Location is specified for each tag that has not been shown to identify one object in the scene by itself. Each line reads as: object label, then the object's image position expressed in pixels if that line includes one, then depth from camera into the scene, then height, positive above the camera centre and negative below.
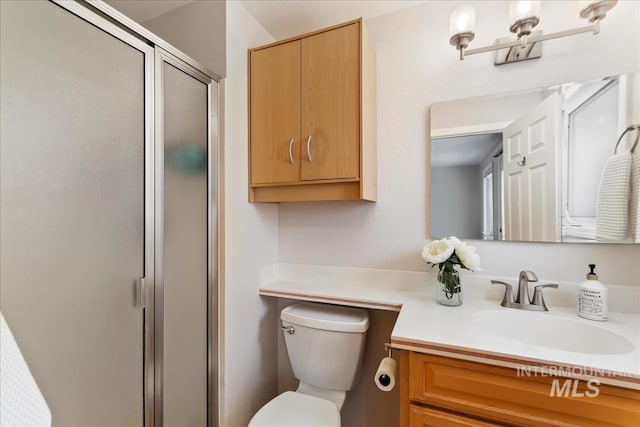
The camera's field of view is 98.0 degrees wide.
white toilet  1.24 -0.71
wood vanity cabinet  0.74 -0.54
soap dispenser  1.02 -0.32
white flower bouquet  1.18 -0.20
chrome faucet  1.14 -0.34
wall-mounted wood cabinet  1.29 +0.48
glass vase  1.21 -0.32
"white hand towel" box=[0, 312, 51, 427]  0.49 -0.33
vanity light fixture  1.05 +0.77
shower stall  0.73 +0.00
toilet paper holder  1.03 -0.60
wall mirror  1.12 +0.24
